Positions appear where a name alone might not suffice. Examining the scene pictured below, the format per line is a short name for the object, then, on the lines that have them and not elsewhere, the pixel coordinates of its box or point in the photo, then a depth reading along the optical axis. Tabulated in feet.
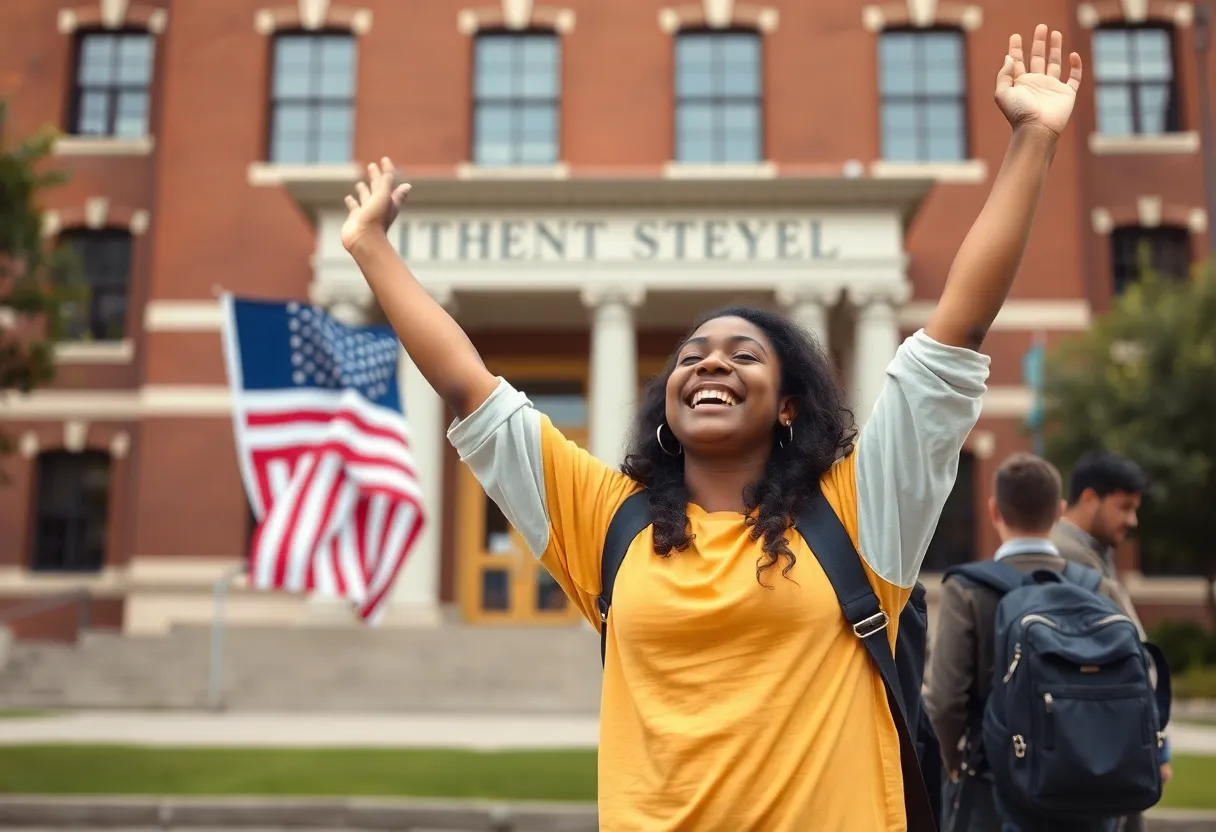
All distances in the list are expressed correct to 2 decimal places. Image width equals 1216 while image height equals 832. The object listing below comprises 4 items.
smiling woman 7.66
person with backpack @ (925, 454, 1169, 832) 12.09
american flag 40.45
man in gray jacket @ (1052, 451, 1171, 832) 17.47
